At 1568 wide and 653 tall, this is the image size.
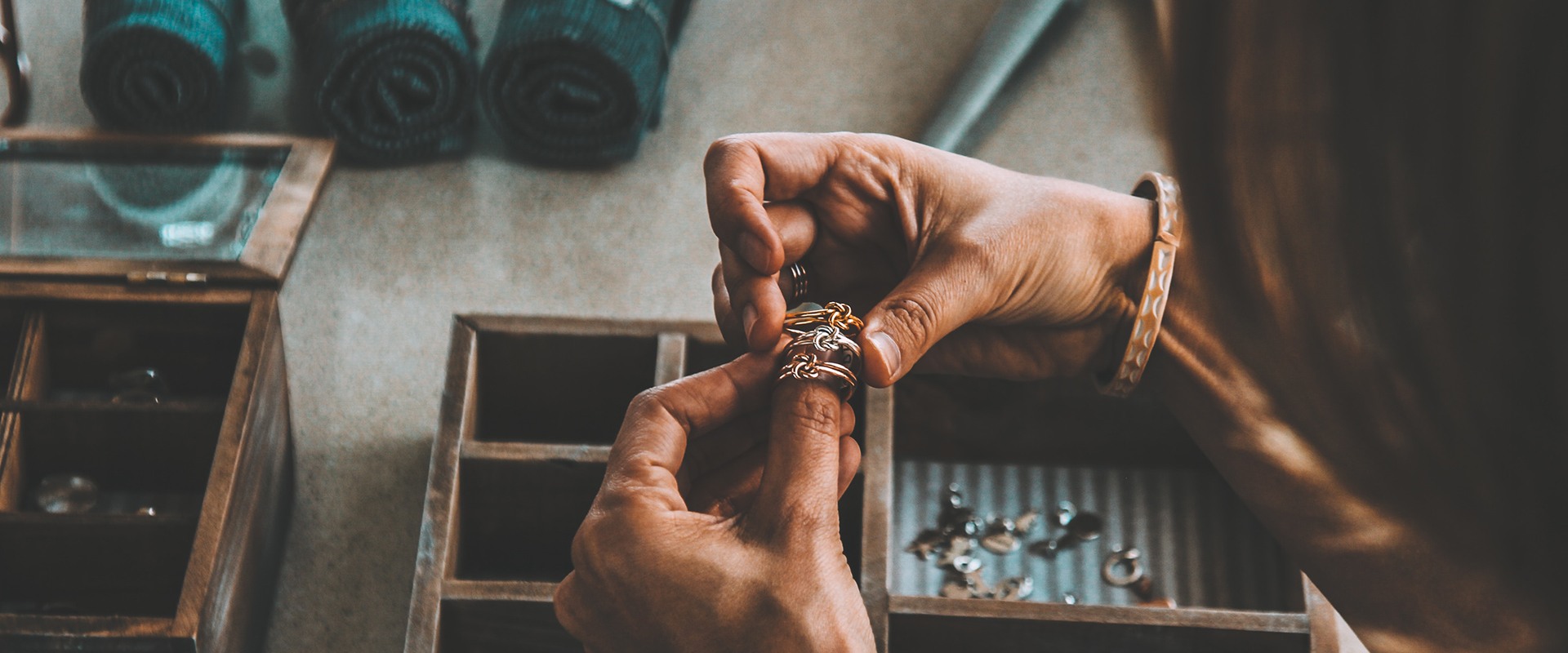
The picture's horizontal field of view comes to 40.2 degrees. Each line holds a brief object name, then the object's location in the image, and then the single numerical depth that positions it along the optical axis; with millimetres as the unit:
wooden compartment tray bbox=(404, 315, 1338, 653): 611
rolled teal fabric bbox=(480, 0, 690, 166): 828
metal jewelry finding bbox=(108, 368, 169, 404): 699
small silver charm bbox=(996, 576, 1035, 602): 691
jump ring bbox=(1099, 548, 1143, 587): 694
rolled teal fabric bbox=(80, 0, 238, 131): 821
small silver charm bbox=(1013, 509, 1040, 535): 706
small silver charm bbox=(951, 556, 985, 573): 692
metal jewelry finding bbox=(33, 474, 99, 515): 678
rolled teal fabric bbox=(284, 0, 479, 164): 826
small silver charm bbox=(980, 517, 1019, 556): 703
